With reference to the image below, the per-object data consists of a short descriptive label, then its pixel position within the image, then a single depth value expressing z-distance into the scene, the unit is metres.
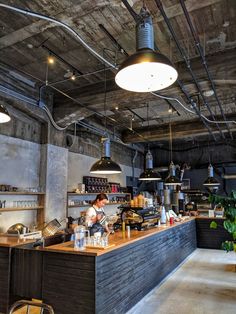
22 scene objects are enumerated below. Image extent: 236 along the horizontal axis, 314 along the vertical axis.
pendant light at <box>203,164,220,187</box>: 8.88
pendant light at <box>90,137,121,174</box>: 4.68
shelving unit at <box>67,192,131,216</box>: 7.48
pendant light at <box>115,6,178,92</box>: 2.01
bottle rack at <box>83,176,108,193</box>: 8.17
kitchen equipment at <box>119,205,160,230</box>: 5.07
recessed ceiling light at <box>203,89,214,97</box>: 6.21
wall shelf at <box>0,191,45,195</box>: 5.28
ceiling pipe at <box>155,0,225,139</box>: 2.79
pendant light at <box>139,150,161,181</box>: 6.45
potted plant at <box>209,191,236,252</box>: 4.67
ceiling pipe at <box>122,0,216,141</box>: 2.36
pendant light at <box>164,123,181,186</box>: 7.29
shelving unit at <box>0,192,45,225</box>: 5.60
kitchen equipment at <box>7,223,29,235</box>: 4.52
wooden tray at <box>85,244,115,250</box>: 3.22
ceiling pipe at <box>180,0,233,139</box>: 2.97
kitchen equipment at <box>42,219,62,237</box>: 4.74
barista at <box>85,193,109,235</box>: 4.48
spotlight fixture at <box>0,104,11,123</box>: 3.76
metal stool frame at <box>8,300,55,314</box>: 1.79
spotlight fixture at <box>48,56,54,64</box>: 4.91
